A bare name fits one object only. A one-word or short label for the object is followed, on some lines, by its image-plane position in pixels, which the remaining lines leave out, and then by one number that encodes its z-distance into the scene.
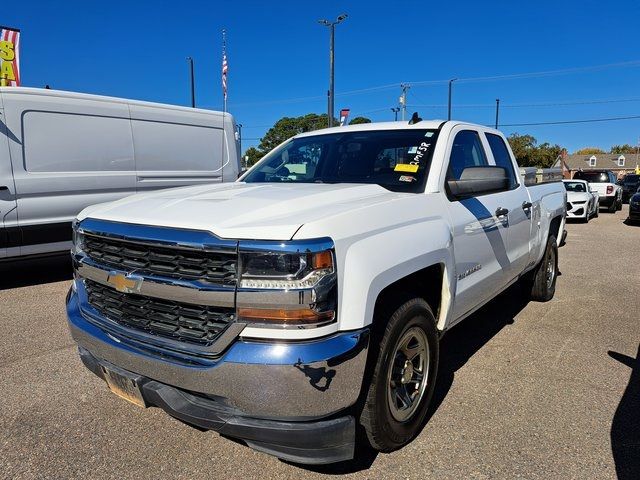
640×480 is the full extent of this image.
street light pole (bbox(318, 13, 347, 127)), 21.98
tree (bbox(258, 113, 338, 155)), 59.75
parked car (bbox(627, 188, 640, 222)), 14.91
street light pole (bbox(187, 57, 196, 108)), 25.80
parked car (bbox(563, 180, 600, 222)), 16.08
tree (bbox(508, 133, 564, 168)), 59.44
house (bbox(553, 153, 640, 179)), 85.96
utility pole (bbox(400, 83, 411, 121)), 29.28
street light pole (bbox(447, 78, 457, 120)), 34.56
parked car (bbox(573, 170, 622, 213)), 20.11
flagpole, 9.75
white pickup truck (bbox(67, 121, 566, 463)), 2.05
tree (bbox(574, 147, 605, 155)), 115.04
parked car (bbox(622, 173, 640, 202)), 26.81
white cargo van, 6.09
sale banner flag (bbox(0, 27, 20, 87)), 12.69
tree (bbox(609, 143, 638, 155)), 115.44
